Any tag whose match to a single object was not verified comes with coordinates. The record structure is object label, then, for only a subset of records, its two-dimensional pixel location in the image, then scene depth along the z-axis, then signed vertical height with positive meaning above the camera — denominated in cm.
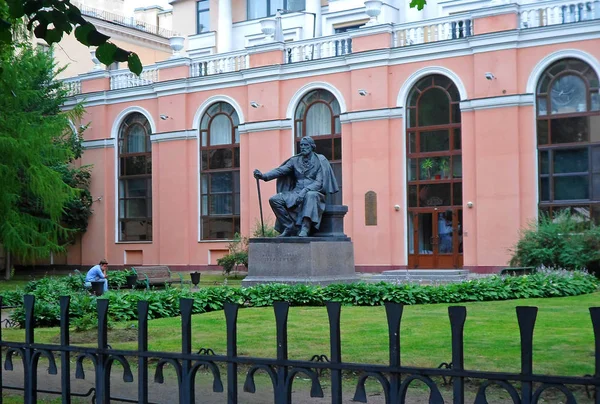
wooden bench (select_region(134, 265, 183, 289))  2427 -97
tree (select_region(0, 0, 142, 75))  574 +148
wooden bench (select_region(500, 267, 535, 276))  2316 -96
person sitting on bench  1960 -79
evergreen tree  2975 +315
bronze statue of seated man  2008 +119
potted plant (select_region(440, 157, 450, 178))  3259 +267
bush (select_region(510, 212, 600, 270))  2457 -33
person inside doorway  3272 +22
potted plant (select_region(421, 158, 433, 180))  3288 +275
